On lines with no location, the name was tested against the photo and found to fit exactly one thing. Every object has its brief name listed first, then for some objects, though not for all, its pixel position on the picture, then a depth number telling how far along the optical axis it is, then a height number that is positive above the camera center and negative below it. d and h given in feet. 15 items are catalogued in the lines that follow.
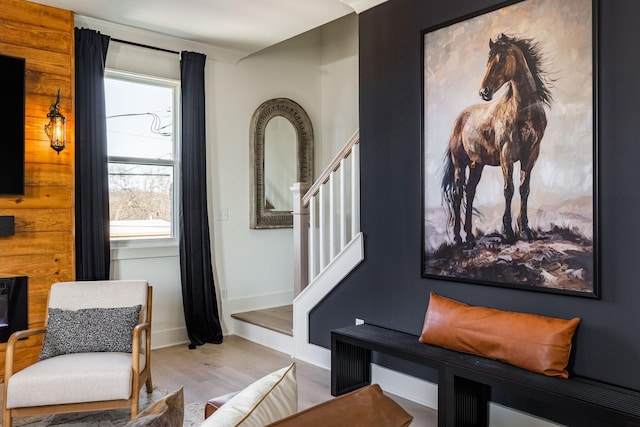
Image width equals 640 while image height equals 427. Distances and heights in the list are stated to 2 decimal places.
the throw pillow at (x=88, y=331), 9.89 -2.40
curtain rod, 14.04 +4.66
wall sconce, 12.14 +1.94
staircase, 12.37 -1.27
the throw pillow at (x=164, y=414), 3.97 -1.64
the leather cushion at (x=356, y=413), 3.61 -1.50
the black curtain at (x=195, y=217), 14.90 -0.23
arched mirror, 16.96 +1.78
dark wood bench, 7.01 -2.66
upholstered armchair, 8.73 -2.77
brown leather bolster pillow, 7.86 -2.09
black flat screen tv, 11.42 +1.90
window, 14.23 +1.56
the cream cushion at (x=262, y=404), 3.94 -1.60
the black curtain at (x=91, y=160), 13.04 +1.27
